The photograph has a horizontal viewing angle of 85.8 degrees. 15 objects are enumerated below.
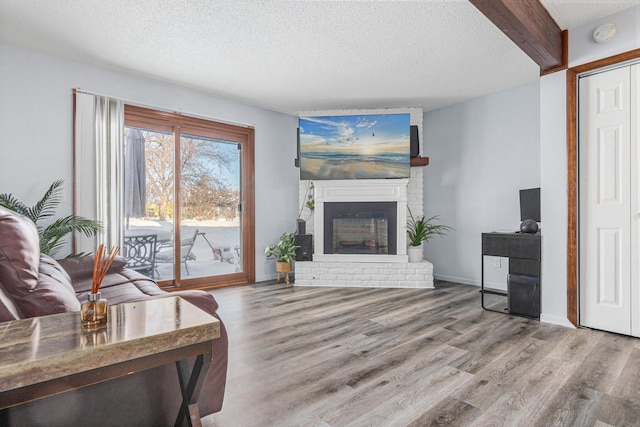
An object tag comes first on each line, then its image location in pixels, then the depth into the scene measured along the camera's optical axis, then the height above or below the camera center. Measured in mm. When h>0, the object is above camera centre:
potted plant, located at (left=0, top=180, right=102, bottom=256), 2844 -42
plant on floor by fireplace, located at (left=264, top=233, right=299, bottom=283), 4680 -511
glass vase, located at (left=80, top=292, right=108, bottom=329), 1065 -307
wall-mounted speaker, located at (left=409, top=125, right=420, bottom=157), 4648 +978
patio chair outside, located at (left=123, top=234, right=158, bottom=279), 3907 -441
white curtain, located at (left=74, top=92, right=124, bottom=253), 3367 +496
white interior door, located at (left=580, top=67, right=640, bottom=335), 2596 +105
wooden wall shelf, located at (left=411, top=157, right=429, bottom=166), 4609 +717
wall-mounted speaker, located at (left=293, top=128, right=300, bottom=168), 4848 +852
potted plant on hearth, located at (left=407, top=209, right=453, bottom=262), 4531 -241
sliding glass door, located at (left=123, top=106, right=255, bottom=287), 3947 +189
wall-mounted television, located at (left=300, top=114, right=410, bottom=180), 4594 +920
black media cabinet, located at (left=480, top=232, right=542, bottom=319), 3023 -479
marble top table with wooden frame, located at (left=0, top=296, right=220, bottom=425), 827 -357
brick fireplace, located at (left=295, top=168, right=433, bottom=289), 4430 -614
